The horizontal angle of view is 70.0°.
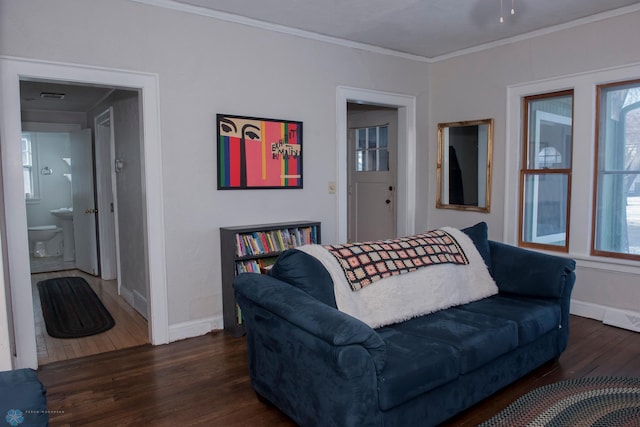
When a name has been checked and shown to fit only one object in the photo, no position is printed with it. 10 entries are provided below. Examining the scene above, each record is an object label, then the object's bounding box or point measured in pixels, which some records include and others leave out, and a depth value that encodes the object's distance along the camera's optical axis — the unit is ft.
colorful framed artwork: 12.26
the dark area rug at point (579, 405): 7.77
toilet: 23.56
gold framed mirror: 15.53
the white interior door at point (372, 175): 18.60
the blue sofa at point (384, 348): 6.29
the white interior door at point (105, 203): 18.16
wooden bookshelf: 11.91
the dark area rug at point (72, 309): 12.59
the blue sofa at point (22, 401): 4.21
